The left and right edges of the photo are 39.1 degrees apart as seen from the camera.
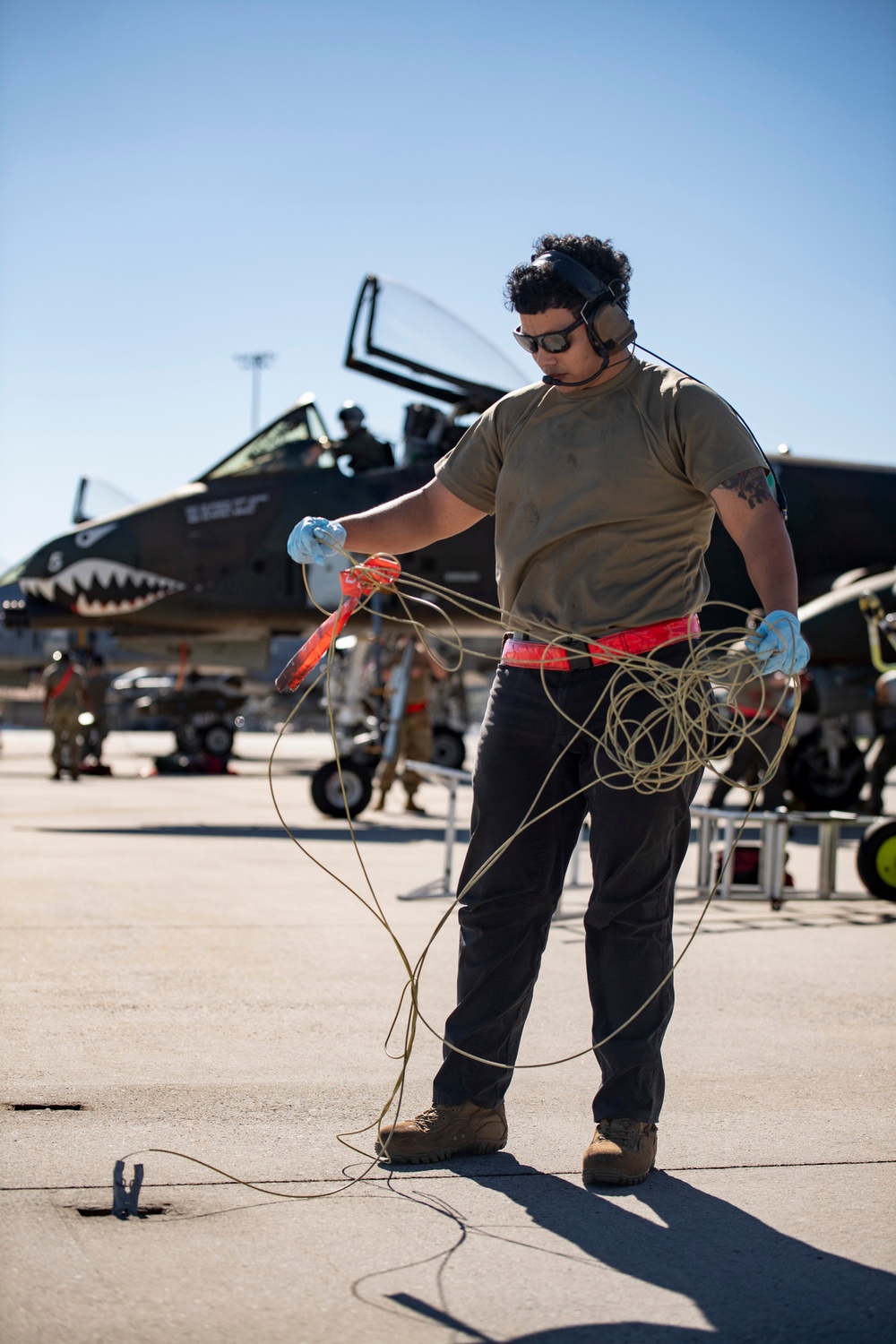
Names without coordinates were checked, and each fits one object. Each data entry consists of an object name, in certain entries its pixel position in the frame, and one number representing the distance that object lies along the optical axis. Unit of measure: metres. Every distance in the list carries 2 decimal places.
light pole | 67.00
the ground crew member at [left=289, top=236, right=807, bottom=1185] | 2.84
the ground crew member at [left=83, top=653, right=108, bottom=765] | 18.98
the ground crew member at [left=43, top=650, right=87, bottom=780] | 17.12
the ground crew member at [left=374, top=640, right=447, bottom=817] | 12.21
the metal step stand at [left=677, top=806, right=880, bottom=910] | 6.56
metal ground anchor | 2.39
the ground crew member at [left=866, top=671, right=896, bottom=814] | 7.81
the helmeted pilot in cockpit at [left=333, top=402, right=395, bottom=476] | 11.61
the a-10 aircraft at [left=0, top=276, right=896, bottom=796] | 11.27
